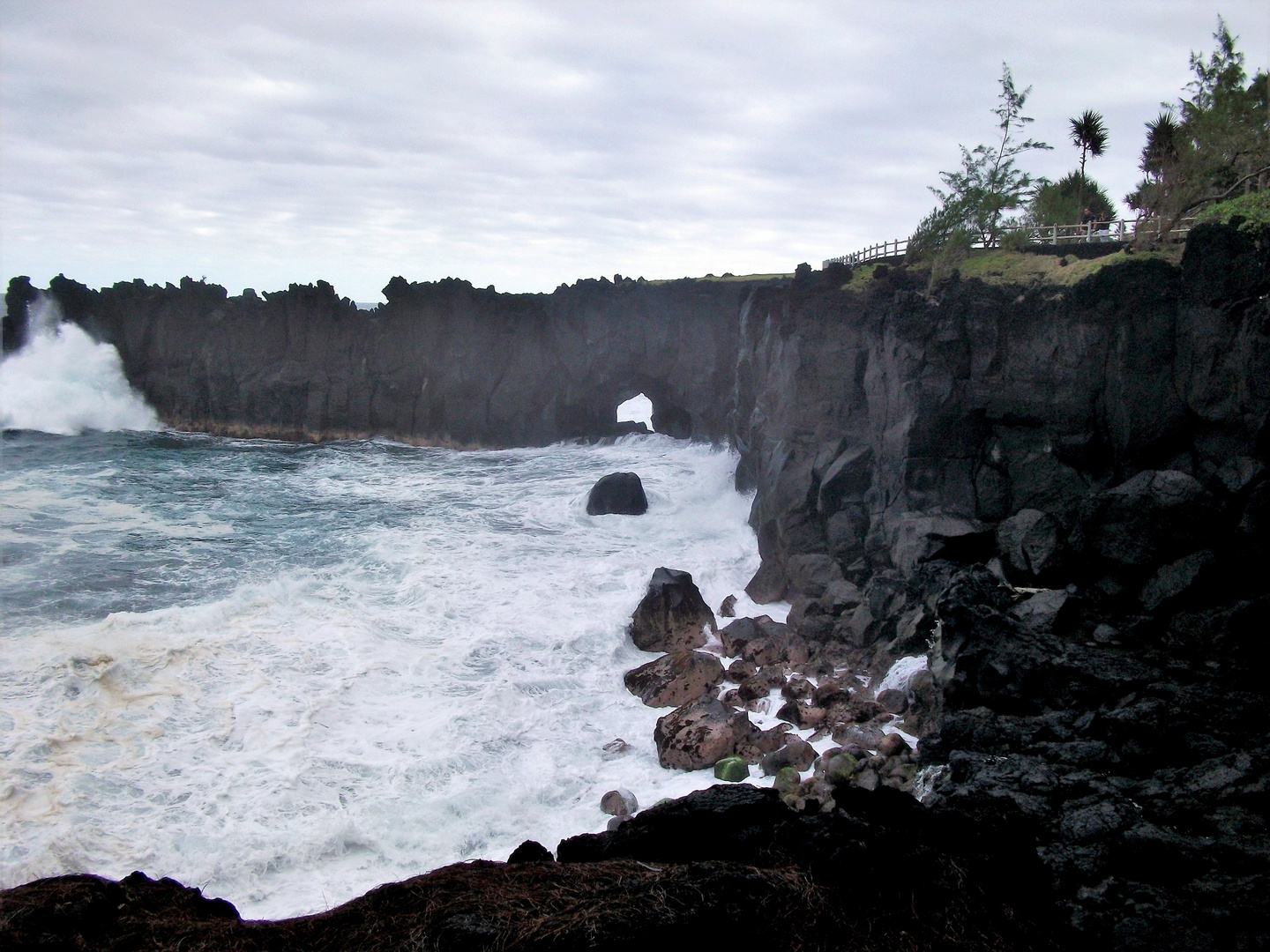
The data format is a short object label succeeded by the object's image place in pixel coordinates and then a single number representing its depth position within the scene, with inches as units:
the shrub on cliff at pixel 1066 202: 1236.5
